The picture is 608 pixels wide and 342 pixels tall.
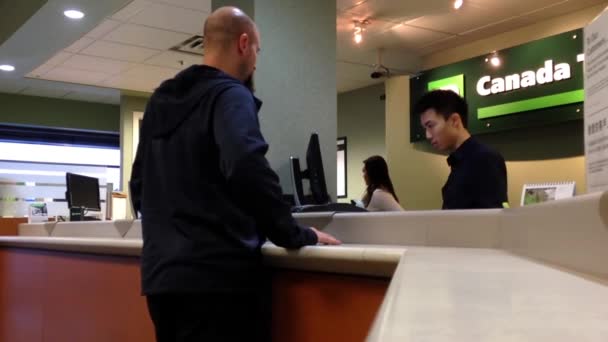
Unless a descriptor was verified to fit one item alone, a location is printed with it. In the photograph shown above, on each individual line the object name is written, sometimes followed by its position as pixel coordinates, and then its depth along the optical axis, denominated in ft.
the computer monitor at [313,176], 8.32
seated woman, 13.20
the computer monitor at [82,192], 15.61
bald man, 4.23
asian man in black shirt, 6.69
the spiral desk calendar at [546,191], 12.92
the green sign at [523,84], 14.96
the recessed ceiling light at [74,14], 15.20
